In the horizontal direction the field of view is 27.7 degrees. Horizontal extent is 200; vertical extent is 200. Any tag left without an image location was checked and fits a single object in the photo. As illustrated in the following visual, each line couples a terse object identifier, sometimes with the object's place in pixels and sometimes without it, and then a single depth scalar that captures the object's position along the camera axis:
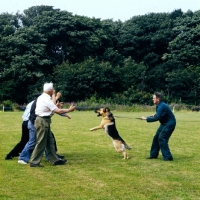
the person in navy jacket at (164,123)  10.93
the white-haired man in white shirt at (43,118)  9.77
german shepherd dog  11.20
